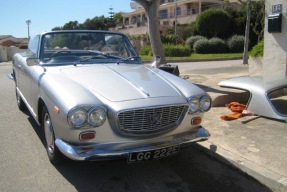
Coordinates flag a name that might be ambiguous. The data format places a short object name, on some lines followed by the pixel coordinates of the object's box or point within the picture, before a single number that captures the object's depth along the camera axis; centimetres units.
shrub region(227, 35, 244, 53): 3078
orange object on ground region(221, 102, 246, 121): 580
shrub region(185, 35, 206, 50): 3250
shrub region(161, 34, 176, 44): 3328
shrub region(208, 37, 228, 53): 3045
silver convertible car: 326
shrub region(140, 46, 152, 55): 2966
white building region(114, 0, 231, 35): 4669
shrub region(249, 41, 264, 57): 1000
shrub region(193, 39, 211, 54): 3022
